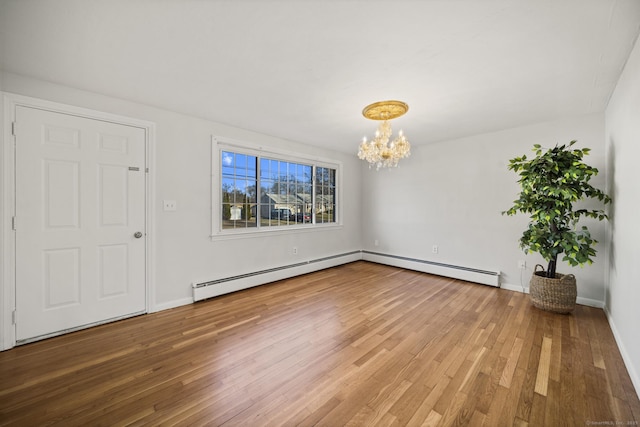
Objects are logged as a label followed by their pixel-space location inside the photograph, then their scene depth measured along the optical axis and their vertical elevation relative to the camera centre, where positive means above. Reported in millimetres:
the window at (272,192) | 3662 +307
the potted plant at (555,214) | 2643 -16
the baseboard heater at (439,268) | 3826 -1021
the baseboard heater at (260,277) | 3256 -1057
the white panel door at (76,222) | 2240 -139
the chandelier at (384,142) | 2738 +787
